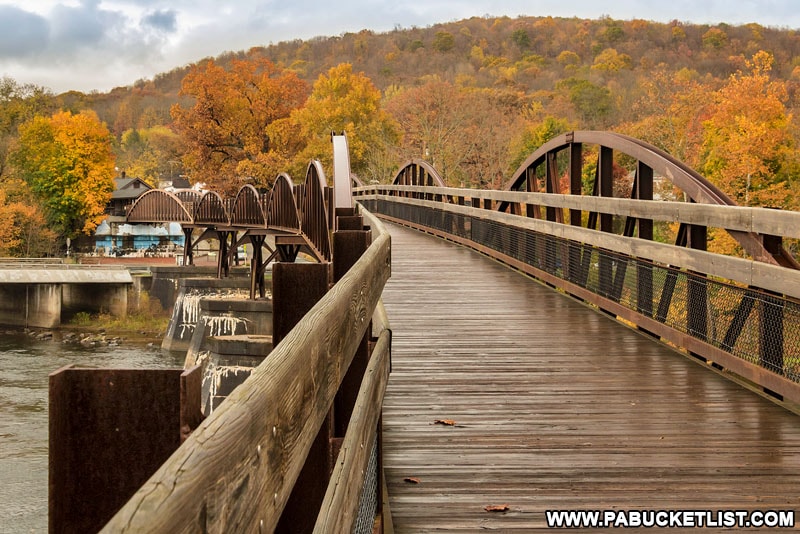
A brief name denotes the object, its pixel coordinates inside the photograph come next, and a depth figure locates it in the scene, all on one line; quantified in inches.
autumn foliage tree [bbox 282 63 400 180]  2450.8
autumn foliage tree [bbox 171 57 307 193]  2507.4
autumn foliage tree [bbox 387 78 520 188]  2463.1
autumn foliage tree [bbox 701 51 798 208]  1521.9
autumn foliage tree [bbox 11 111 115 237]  3097.9
